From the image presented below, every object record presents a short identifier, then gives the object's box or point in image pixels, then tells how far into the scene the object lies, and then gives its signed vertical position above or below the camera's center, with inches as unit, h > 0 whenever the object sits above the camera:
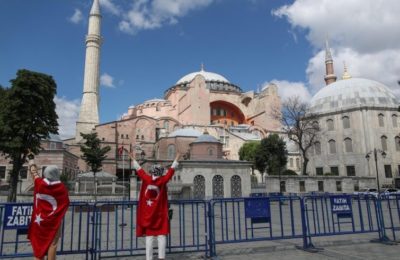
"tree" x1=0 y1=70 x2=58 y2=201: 739.4 +188.5
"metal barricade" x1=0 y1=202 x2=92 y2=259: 212.7 -12.4
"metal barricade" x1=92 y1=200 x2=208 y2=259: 232.1 -40.1
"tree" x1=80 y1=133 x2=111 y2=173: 1118.4 +152.1
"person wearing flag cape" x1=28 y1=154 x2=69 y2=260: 167.2 -7.4
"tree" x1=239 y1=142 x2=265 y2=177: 1762.9 +235.9
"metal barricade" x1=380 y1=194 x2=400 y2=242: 287.5 -42.9
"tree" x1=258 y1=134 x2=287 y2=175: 1359.5 +168.6
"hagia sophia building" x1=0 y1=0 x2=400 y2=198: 1090.1 +277.2
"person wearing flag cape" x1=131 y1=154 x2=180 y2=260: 189.3 -8.1
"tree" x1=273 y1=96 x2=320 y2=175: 1385.2 +310.9
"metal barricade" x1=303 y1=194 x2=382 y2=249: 285.7 -12.2
